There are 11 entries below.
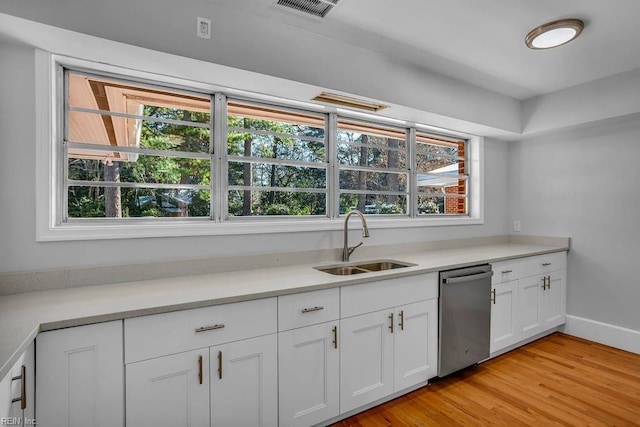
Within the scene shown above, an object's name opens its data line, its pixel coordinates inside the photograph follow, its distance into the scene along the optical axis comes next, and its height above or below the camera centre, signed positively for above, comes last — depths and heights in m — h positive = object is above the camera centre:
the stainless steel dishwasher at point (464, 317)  2.32 -0.79
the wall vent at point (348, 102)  2.36 +0.81
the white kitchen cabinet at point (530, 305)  2.91 -0.86
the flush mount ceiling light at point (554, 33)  2.01 +1.12
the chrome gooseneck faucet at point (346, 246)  2.48 -0.28
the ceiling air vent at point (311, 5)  1.79 +1.13
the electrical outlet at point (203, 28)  1.77 +0.98
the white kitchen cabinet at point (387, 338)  1.92 -0.80
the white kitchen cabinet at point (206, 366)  1.38 -0.71
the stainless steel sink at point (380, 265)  2.53 -0.43
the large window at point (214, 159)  1.91 +0.35
